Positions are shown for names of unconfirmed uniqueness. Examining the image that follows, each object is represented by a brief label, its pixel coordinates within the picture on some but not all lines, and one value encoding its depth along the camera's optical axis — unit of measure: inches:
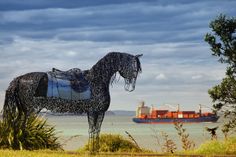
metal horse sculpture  680.4
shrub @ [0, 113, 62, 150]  817.5
